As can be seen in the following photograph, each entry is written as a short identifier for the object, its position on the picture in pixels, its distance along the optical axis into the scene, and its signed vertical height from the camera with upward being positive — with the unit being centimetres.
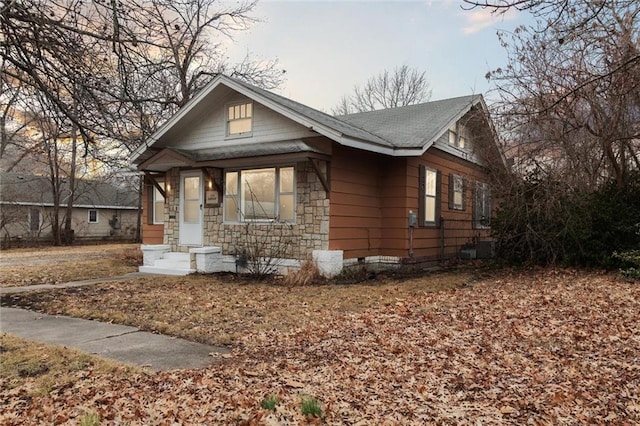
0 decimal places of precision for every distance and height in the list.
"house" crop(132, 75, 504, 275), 1009 +109
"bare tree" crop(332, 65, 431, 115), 3142 +970
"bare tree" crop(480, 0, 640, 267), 919 +145
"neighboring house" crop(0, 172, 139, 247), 2366 +87
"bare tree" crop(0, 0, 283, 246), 549 +226
